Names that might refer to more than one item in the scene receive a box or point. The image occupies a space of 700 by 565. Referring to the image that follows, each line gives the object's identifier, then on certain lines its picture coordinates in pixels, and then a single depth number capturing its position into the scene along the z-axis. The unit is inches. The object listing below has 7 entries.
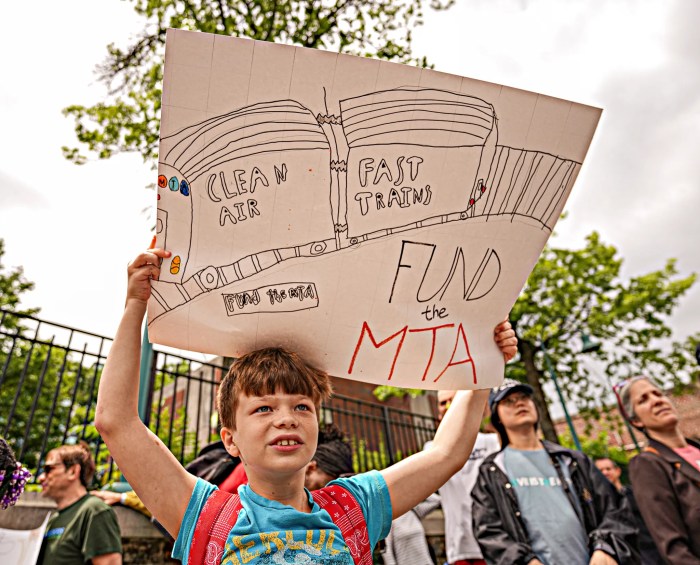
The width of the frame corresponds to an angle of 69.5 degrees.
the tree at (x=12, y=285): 754.2
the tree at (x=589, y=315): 573.0
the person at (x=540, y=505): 94.7
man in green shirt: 110.4
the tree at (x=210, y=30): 300.4
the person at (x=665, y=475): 98.7
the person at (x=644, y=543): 111.2
